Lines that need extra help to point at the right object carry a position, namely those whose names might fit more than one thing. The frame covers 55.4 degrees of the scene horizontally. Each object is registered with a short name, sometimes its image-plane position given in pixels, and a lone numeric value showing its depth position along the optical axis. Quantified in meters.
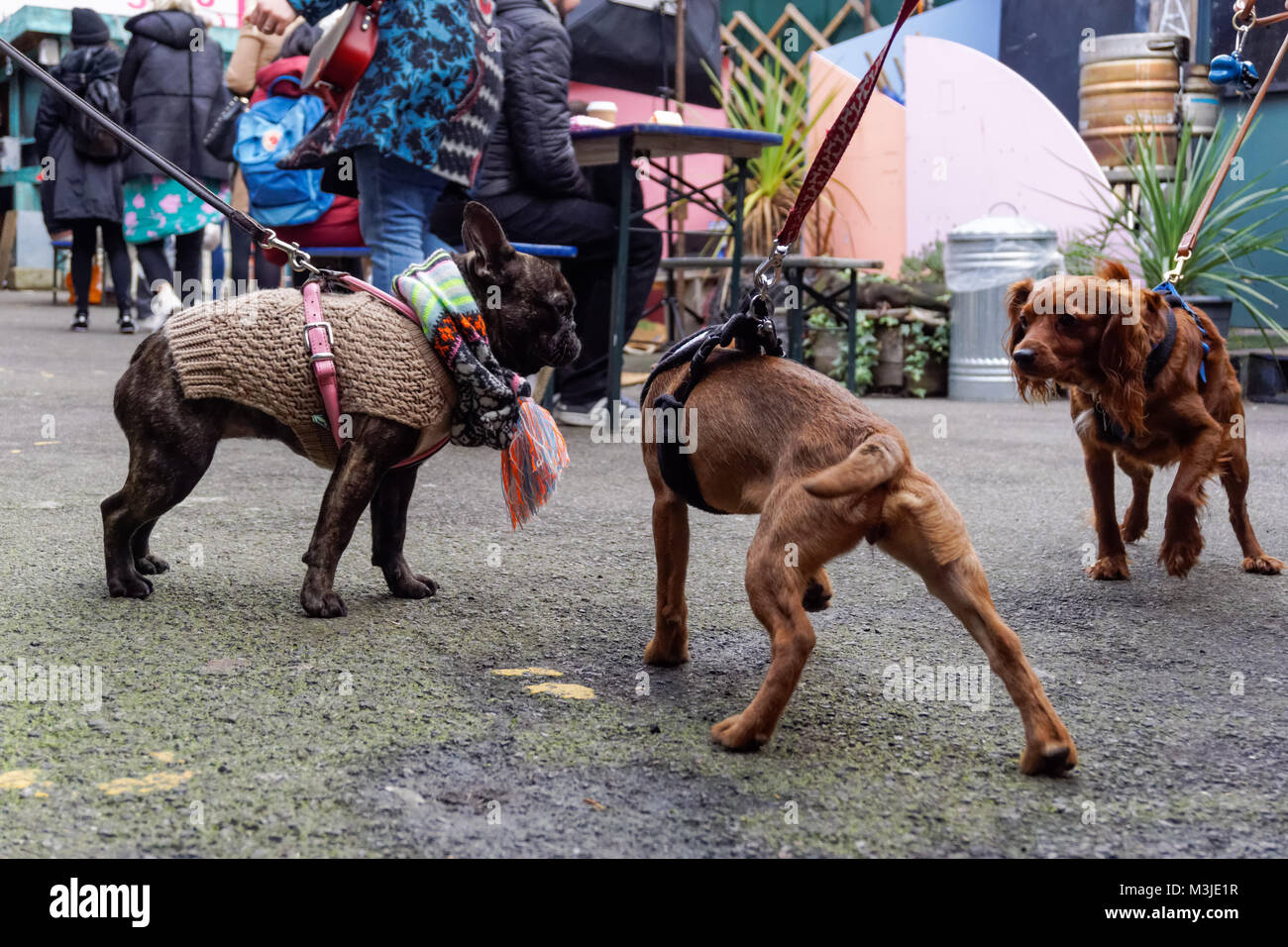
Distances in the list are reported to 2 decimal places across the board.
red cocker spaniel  3.17
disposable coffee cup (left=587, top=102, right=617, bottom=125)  6.96
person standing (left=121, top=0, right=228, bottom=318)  9.58
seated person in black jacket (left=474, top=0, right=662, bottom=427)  5.51
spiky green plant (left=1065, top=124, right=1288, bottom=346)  7.38
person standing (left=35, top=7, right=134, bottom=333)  10.19
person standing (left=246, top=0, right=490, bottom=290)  4.40
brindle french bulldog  2.86
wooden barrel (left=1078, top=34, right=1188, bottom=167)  9.44
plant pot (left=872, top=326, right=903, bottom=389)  8.70
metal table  5.86
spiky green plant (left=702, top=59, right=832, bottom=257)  10.23
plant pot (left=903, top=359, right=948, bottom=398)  8.77
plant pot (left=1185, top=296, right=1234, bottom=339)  7.19
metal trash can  8.23
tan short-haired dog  2.02
